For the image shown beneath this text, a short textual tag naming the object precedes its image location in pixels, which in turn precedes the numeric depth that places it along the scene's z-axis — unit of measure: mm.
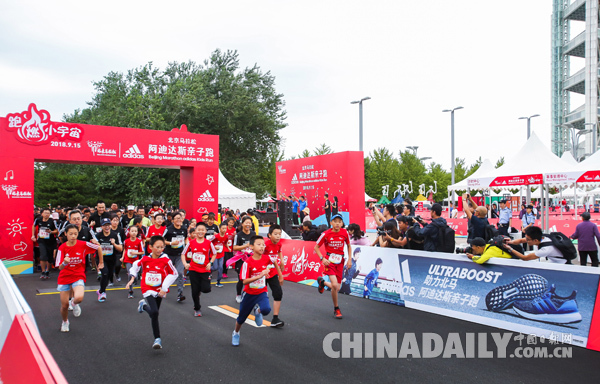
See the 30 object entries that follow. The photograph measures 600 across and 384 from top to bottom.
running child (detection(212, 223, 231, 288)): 11992
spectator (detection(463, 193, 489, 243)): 9836
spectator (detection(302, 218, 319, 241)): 13481
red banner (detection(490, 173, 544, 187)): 16891
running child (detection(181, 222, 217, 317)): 8789
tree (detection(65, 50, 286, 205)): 36594
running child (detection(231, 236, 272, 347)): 6609
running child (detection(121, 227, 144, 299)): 10383
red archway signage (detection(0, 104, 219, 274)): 15312
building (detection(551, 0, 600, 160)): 62500
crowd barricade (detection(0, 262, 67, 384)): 2928
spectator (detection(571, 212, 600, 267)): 11858
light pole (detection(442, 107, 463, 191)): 31886
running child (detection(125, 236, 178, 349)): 6469
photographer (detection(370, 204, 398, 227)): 10195
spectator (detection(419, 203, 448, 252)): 9211
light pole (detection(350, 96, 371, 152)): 25908
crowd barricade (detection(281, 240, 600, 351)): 6543
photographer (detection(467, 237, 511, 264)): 7852
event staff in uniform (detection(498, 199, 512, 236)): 14812
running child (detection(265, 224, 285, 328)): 7602
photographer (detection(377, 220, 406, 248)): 10100
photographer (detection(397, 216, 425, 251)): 9578
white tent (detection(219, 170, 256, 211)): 30156
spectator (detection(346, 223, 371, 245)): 11186
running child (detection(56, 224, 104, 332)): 7637
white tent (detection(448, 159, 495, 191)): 30100
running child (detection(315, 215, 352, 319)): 8750
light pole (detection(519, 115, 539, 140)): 32625
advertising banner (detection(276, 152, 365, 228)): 20016
